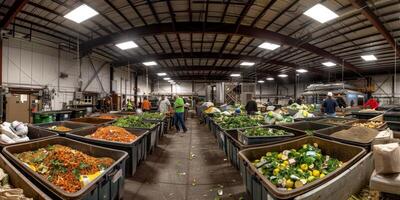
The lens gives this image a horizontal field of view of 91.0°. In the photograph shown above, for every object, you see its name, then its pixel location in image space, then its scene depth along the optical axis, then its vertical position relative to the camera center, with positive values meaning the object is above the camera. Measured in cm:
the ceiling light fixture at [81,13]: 611 +275
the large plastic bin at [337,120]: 560 -61
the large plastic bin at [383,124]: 441 -60
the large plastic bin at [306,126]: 510 -69
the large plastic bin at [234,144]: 404 -98
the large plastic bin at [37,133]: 402 -74
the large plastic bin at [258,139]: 361 -74
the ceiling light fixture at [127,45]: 884 +250
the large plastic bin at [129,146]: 346 -88
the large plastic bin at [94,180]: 178 -83
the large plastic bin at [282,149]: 171 -78
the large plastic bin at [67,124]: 516 -71
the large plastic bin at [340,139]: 284 -65
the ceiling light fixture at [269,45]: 928 +263
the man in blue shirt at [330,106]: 761 -25
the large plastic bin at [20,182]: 165 -79
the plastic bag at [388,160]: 183 -56
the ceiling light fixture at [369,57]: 1119 +248
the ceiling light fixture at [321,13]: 593 +271
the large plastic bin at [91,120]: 636 -71
